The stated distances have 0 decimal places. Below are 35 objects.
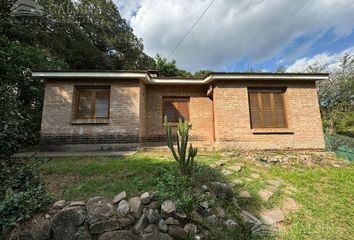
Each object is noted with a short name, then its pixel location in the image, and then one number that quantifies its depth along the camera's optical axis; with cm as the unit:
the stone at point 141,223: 340
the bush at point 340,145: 917
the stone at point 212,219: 367
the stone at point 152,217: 348
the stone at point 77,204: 358
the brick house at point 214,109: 843
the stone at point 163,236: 332
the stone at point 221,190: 436
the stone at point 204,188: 422
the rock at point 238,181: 514
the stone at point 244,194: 462
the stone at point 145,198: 369
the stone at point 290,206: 443
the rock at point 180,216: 350
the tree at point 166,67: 2061
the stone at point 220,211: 384
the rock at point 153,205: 363
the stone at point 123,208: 351
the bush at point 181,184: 364
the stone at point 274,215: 411
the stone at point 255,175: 572
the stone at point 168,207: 350
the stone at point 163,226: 339
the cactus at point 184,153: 448
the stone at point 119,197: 371
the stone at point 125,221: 341
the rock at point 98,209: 341
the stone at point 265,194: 470
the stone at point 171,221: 346
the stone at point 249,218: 385
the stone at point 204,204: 382
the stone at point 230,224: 364
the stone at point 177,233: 338
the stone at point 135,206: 353
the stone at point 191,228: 344
